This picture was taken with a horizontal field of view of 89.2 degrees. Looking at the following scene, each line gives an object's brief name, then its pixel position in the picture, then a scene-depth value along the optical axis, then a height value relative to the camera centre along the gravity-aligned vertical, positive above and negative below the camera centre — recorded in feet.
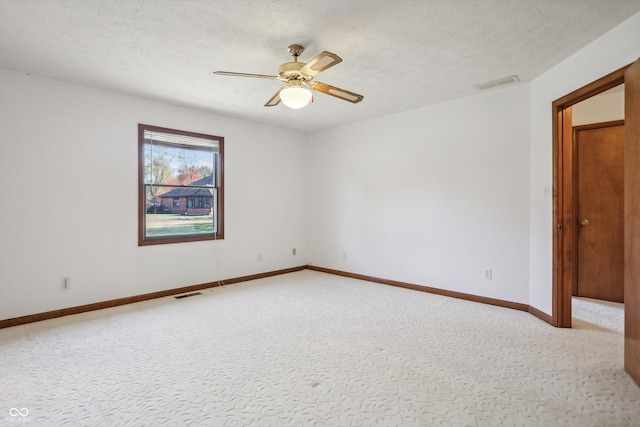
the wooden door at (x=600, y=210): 13.17 +0.24
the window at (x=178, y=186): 13.61 +1.35
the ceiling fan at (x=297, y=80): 8.23 +3.63
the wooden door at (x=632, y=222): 6.97 -0.13
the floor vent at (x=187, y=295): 13.87 -3.44
